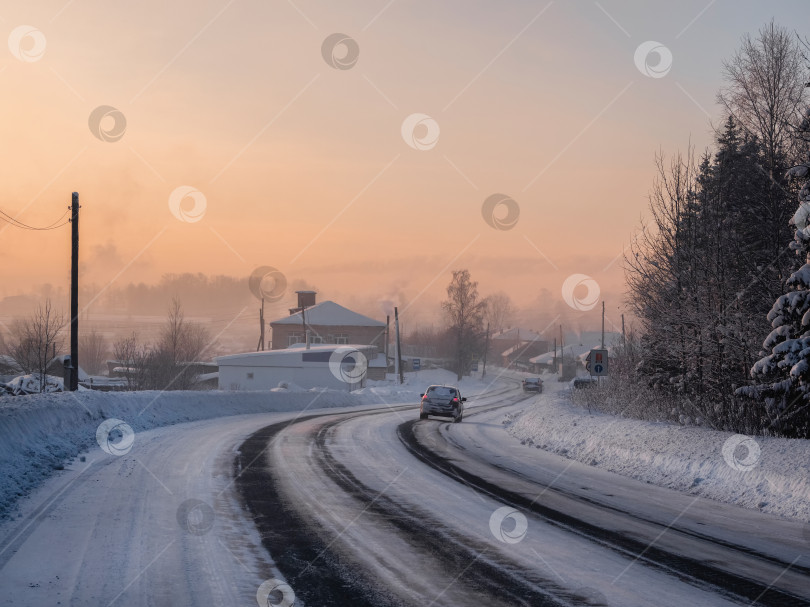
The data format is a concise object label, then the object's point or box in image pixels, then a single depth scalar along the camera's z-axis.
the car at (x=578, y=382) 57.26
